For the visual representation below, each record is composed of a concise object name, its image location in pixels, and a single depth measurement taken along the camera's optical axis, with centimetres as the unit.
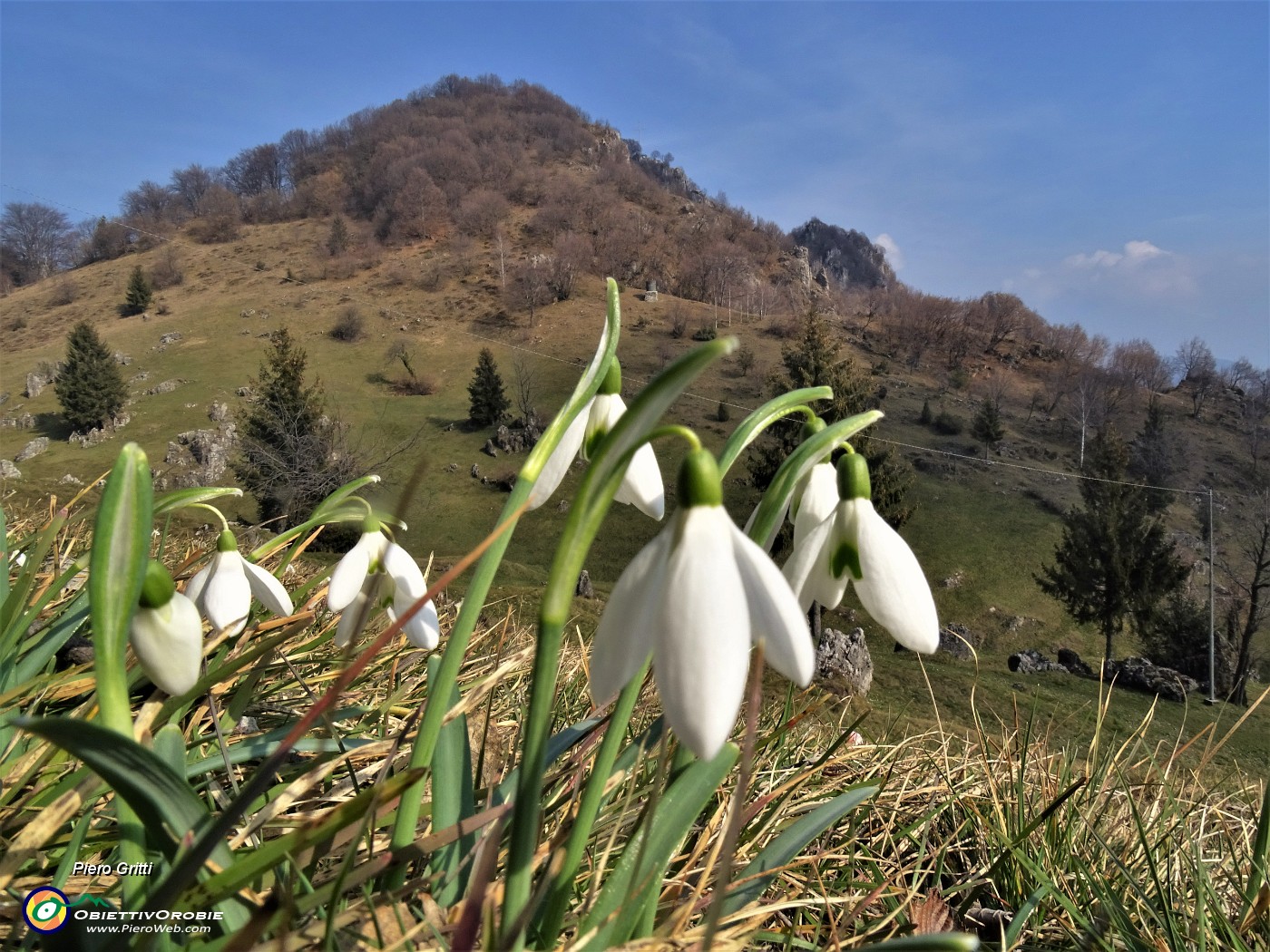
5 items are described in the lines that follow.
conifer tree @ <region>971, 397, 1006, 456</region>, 3378
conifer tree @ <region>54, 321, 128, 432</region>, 3312
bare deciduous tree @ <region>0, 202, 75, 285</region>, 6128
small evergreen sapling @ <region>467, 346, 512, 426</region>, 3372
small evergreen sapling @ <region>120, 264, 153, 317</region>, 5075
